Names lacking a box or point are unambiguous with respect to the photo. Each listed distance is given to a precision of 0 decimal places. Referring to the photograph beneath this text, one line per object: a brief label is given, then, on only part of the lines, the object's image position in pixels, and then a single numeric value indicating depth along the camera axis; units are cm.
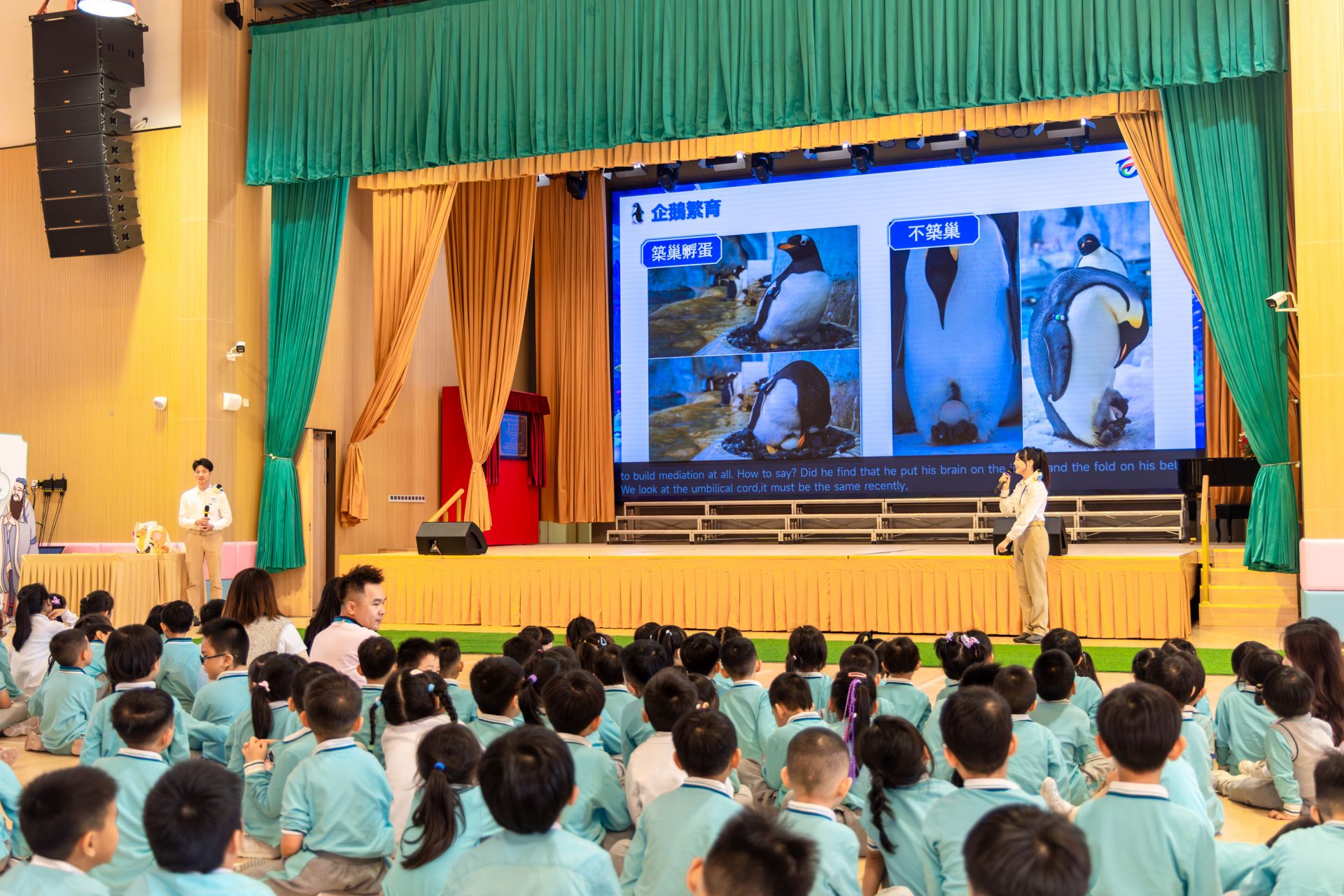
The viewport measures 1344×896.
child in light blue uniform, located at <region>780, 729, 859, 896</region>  230
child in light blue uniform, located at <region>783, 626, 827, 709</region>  443
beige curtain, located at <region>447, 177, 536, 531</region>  1223
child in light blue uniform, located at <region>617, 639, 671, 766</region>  395
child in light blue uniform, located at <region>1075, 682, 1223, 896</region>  229
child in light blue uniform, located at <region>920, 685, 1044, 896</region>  241
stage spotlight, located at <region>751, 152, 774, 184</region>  1200
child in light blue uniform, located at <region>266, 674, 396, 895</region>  309
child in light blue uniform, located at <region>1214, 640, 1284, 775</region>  413
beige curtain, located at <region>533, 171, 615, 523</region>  1454
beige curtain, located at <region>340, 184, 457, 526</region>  1089
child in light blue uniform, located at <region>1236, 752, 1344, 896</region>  229
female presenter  812
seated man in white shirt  484
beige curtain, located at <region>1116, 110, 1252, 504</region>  880
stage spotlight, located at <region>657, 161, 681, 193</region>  1275
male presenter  963
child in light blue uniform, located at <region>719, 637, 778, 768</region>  410
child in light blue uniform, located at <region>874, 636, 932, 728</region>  414
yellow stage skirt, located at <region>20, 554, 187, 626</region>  947
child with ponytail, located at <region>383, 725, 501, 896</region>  262
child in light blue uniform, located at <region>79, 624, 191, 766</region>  379
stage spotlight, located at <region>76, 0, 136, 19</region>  847
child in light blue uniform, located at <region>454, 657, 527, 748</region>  354
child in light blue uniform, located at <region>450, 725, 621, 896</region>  212
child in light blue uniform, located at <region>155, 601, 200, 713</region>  524
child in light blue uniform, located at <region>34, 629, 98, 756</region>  491
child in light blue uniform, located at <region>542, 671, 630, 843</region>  324
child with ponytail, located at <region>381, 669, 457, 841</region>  344
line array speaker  1023
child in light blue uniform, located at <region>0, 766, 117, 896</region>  208
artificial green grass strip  737
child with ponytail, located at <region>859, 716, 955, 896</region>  275
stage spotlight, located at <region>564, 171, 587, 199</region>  1384
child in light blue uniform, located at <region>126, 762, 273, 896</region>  204
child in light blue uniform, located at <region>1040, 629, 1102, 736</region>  431
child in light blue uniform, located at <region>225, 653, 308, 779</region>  395
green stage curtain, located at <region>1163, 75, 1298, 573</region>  830
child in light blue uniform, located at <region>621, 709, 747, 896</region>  250
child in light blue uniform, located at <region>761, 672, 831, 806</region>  339
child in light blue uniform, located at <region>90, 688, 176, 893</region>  301
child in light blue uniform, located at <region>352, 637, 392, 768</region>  402
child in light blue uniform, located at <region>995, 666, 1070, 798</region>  335
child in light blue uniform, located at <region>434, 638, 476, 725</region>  427
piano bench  1162
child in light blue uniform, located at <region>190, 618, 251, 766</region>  425
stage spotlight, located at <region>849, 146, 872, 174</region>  1155
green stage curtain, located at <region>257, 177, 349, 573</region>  1088
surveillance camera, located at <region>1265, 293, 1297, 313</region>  805
